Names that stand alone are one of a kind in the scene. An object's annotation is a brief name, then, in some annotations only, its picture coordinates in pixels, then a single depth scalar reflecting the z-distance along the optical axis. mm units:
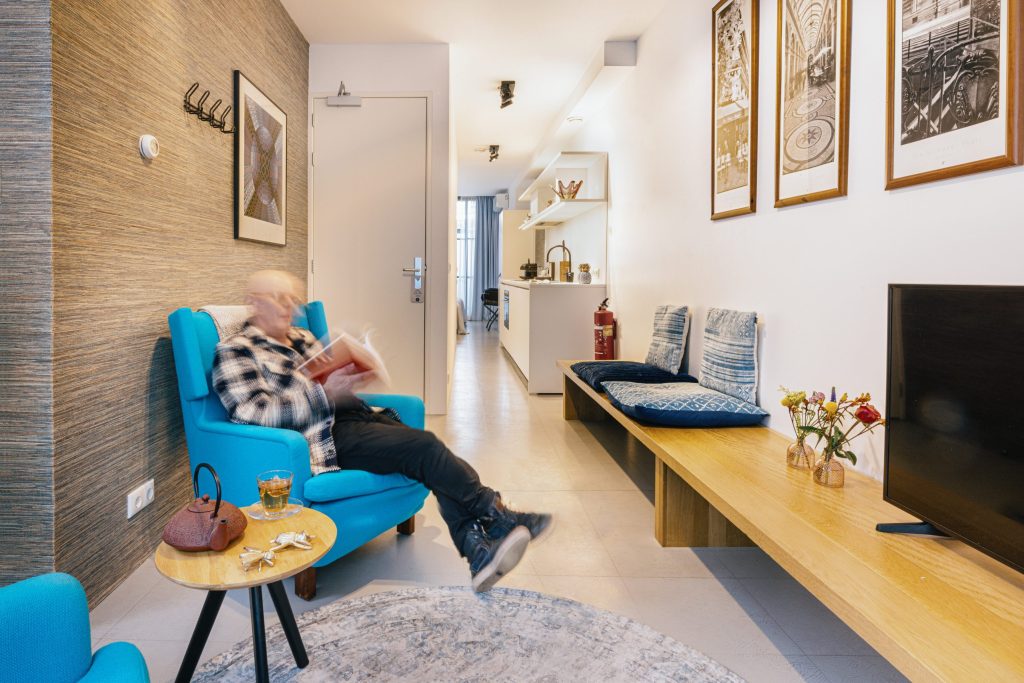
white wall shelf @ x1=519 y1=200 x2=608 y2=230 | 5961
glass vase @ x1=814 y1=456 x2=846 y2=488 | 1982
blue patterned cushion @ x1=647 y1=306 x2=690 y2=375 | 3697
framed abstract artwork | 3197
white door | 4727
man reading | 2037
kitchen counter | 5598
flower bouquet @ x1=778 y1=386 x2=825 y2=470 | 2162
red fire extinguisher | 5238
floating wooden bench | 1129
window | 13273
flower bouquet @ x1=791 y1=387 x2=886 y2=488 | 1900
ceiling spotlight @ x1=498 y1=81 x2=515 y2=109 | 5621
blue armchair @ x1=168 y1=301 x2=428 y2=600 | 2029
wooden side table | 1297
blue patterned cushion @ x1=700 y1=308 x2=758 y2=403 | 2867
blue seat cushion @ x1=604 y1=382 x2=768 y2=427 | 2736
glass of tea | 1627
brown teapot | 1399
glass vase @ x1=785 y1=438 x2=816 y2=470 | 2164
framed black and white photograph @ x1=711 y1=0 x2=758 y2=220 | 2881
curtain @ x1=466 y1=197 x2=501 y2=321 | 13281
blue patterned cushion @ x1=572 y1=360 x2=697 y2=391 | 3604
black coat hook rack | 2623
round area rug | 1637
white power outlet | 2252
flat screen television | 1280
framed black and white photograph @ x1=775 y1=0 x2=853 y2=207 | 2197
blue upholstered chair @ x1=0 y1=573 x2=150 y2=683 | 1024
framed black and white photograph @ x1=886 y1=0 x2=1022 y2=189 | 1545
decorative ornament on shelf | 5969
